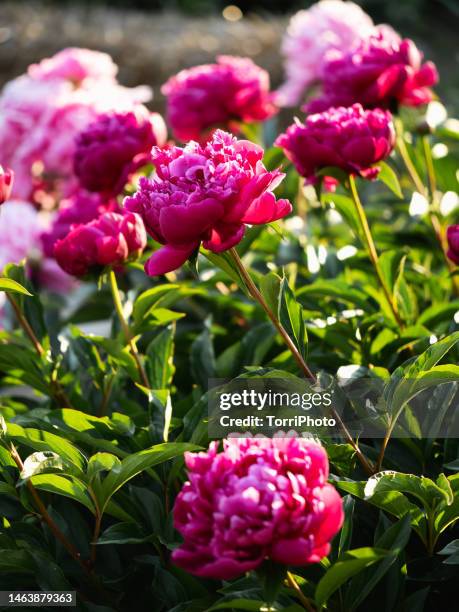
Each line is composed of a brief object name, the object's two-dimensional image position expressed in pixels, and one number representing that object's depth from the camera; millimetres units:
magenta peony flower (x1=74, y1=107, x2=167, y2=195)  1639
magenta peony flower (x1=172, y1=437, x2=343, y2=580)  1056
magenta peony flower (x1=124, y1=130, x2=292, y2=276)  1189
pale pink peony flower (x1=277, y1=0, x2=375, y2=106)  2050
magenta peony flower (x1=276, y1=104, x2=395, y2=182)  1397
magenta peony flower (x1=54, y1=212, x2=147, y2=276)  1404
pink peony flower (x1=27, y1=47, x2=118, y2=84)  2036
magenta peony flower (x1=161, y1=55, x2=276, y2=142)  1820
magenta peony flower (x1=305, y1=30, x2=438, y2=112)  1578
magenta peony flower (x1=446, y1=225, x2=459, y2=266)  1372
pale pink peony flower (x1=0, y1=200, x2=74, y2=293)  2027
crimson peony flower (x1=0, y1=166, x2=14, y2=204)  1331
